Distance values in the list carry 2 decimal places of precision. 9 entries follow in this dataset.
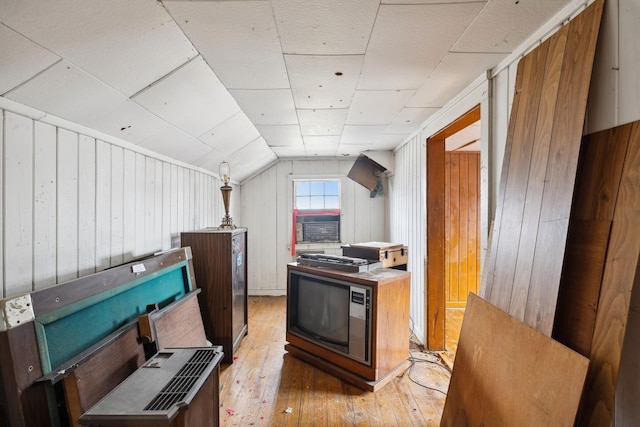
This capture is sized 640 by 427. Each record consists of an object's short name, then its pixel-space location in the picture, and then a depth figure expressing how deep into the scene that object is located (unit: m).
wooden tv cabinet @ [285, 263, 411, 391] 2.22
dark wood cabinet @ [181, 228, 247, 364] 2.66
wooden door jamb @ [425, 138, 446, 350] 2.82
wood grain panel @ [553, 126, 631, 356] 1.00
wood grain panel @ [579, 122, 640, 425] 0.90
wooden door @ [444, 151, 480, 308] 4.08
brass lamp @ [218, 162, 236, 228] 3.09
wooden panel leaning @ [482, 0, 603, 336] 1.12
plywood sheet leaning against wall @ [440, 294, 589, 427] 0.99
